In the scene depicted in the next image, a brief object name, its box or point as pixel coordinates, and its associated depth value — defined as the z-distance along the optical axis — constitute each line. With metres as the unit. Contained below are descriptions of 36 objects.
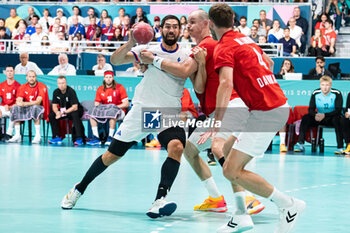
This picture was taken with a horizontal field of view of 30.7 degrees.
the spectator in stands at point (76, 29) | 21.92
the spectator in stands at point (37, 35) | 21.12
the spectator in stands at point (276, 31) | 20.11
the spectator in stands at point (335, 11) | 21.17
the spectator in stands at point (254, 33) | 19.72
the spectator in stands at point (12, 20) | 23.19
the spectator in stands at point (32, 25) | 22.22
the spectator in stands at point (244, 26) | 20.50
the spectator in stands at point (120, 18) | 22.03
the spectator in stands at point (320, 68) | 15.56
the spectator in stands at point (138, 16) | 21.80
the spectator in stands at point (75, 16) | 22.55
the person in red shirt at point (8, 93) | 15.48
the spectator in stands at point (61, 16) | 22.80
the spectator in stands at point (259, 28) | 20.16
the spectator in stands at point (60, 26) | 21.84
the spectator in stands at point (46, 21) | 22.87
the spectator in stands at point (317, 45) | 18.97
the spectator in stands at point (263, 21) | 20.54
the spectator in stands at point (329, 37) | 19.37
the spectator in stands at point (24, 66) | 17.16
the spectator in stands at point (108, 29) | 21.45
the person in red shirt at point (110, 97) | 14.80
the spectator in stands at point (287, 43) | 19.69
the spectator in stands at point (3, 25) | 22.17
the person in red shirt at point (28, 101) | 15.18
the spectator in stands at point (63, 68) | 16.73
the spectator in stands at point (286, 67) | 15.77
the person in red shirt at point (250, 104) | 5.61
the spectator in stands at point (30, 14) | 23.61
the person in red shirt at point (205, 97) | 6.60
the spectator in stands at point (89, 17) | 22.55
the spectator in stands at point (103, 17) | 22.16
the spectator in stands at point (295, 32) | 20.23
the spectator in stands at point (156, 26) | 20.62
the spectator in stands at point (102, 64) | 16.82
